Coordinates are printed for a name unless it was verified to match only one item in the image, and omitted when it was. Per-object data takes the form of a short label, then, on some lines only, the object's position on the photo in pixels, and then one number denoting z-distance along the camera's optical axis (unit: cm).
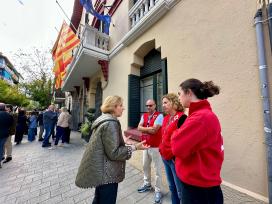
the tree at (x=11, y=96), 2962
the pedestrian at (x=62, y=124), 685
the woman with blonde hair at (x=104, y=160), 154
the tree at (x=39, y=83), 1984
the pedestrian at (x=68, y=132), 724
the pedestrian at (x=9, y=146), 481
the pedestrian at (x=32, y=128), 823
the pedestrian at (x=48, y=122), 664
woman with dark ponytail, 114
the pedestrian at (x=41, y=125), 824
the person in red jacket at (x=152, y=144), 251
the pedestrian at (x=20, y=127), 737
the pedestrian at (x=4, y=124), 420
